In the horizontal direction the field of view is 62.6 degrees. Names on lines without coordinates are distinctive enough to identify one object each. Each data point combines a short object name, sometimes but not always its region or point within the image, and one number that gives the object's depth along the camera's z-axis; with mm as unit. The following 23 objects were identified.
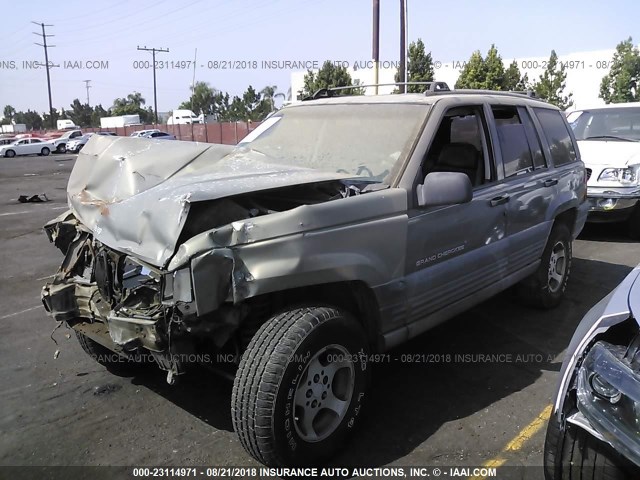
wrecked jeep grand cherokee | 2506
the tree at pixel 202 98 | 83438
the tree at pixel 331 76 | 34125
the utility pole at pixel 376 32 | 15164
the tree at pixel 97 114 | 96375
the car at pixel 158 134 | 38906
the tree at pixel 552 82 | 29141
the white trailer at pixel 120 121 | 65312
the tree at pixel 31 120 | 106125
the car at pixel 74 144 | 42062
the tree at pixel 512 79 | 28378
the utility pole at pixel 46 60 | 59875
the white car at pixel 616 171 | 7645
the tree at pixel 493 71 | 28141
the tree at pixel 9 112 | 114312
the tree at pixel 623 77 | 29188
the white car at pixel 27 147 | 38562
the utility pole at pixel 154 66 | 60856
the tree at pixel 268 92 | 77688
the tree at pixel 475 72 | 28734
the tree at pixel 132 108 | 86875
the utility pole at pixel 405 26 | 16794
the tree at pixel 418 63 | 29844
